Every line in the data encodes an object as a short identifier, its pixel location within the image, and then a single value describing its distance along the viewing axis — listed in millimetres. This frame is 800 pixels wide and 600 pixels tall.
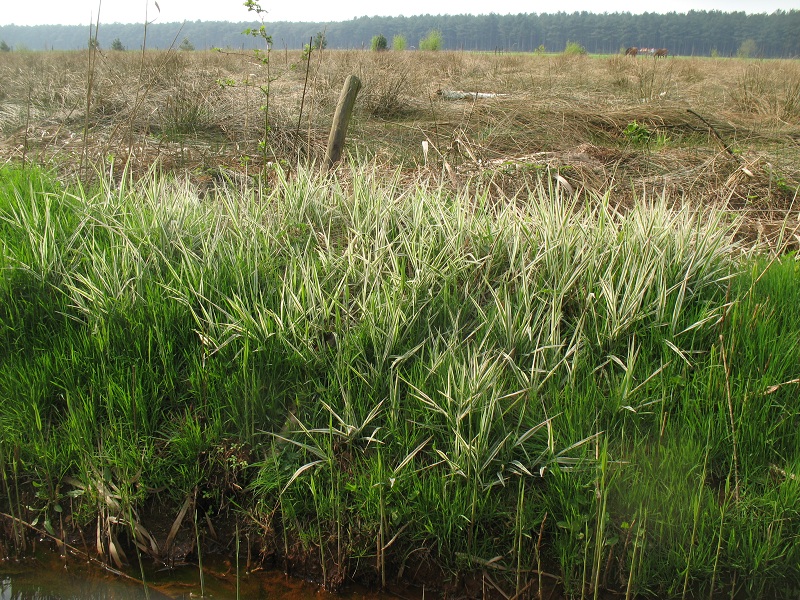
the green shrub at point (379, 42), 23036
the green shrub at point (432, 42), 27391
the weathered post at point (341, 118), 4785
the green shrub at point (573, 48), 27636
